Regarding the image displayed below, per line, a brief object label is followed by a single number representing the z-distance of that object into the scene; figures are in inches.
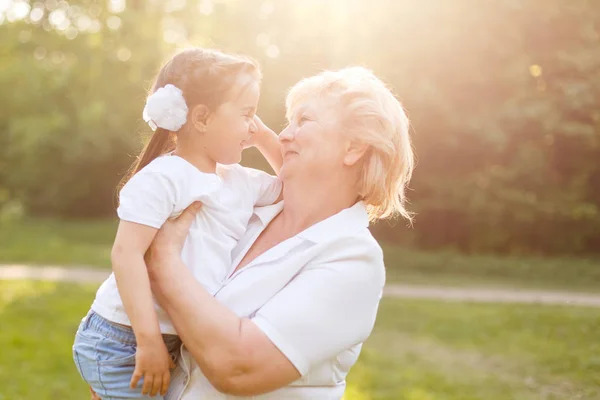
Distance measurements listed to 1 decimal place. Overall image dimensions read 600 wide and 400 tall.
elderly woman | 88.0
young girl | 91.4
